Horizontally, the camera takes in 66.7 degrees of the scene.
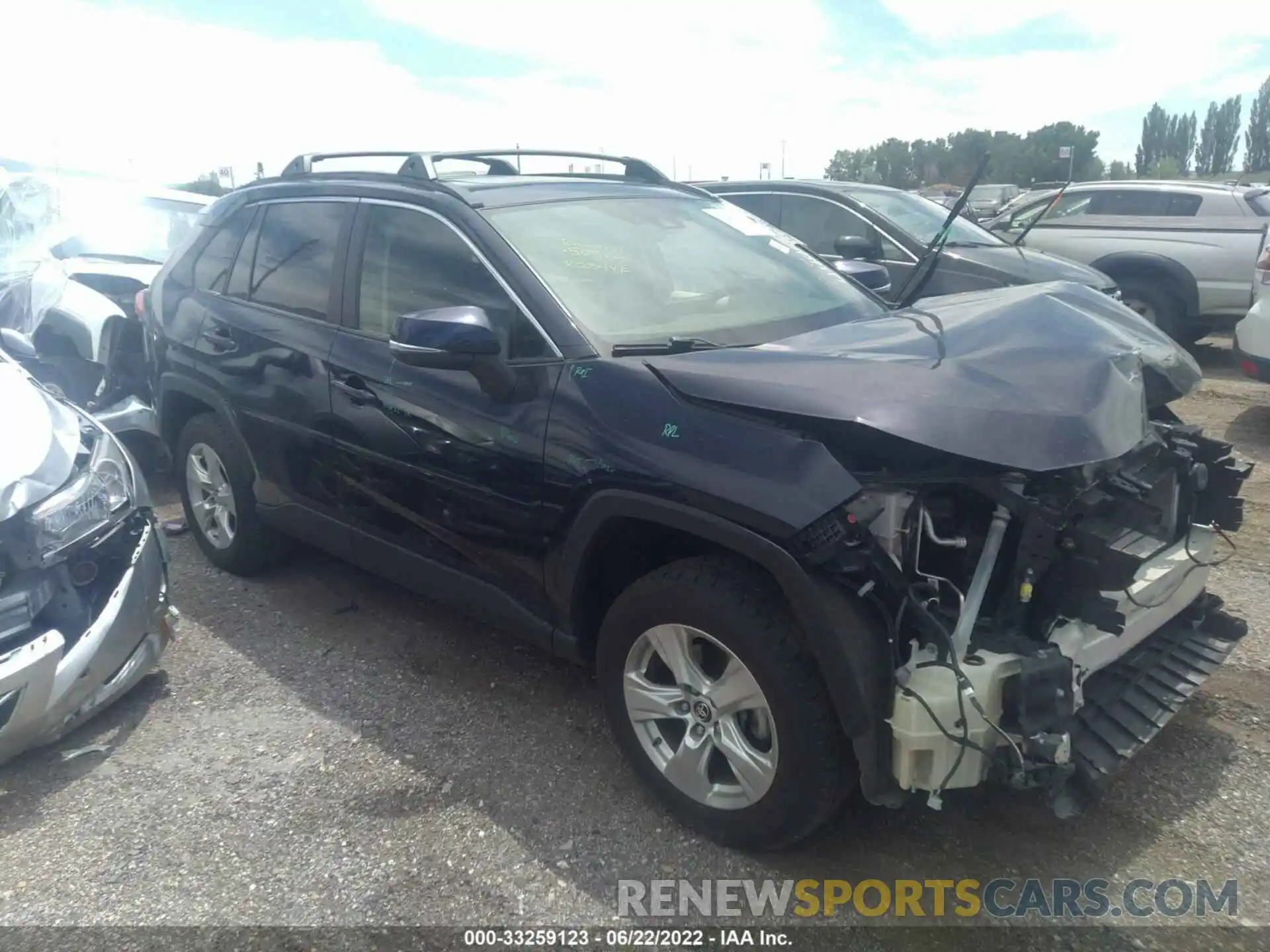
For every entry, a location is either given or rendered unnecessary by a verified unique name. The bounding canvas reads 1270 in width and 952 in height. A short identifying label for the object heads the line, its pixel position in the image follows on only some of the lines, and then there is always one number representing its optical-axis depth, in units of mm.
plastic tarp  5965
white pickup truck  9062
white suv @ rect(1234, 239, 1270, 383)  6320
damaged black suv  2330
